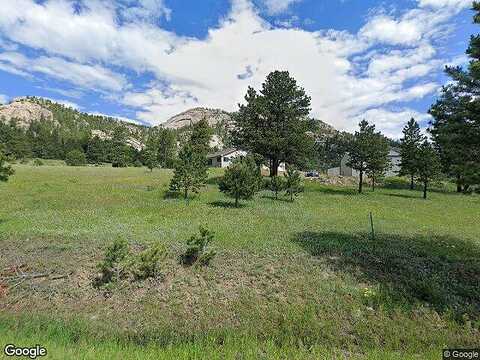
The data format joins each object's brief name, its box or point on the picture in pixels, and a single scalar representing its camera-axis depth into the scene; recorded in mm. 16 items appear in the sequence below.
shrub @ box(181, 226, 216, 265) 12586
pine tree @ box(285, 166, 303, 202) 31938
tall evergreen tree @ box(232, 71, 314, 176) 40438
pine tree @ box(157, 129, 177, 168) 98812
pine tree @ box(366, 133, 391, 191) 41469
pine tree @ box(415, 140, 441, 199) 41366
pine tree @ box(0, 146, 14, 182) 17875
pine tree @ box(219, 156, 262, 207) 26578
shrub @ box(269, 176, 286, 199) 33250
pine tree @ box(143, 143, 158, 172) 63281
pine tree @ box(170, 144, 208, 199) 29777
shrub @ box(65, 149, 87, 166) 87188
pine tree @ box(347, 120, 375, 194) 41406
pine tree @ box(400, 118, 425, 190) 46688
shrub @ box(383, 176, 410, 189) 56875
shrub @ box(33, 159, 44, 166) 72425
